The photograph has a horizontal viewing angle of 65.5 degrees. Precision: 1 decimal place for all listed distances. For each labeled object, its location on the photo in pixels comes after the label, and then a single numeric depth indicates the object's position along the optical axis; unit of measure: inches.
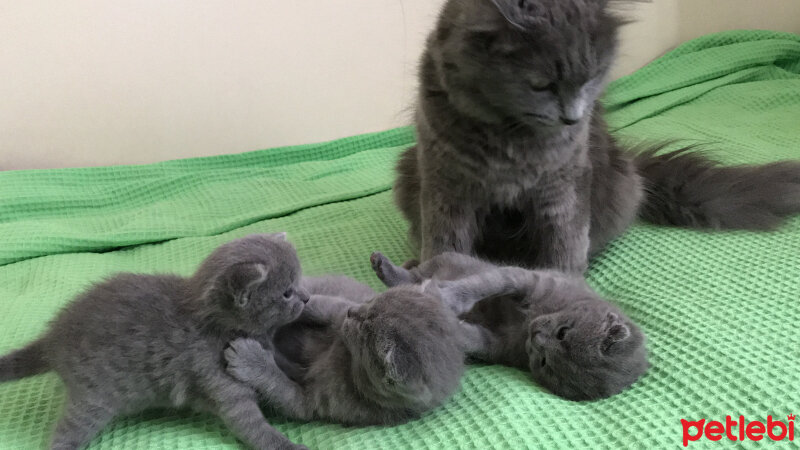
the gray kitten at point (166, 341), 34.9
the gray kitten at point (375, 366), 34.1
